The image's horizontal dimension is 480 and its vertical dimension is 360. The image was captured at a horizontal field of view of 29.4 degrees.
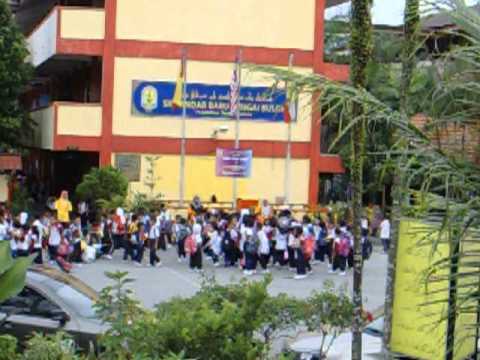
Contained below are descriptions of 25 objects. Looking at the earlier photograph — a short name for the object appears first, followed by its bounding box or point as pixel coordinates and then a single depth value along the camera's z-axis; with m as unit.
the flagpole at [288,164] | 31.94
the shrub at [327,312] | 8.23
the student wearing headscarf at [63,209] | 25.19
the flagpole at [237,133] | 31.07
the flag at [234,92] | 28.90
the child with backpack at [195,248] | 22.25
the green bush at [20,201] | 30.72
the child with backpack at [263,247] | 21.86
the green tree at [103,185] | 28.53
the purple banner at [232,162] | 28.97
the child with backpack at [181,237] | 23.31
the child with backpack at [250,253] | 21.72
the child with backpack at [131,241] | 22.83
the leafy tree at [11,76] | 32.50
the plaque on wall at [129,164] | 31.44
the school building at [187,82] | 31.03
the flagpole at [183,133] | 30.61
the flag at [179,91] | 30.17
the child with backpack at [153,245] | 22.83
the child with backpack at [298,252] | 21.56
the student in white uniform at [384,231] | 26.91
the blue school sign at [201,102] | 31.39
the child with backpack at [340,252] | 22.16
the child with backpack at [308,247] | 21.56
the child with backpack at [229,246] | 22.91
